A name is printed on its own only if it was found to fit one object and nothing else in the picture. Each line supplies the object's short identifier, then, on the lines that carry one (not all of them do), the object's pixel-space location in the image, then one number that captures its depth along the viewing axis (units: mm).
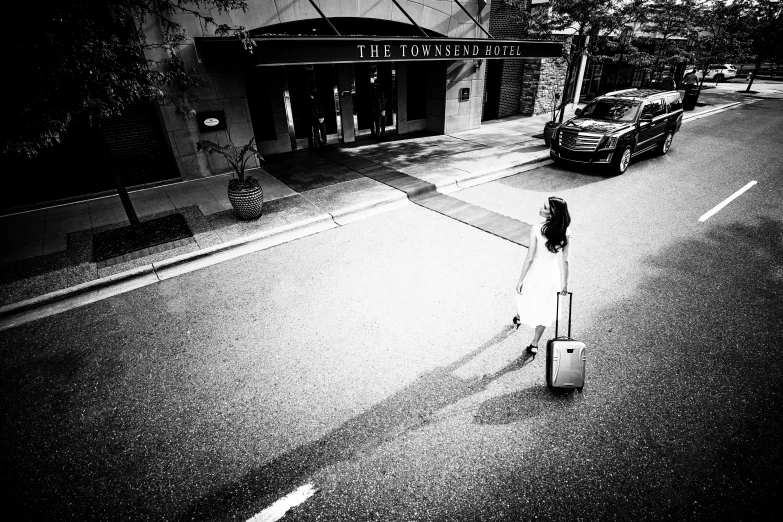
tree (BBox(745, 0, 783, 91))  22183
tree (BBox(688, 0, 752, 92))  20625
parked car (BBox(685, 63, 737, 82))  36256
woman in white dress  3639
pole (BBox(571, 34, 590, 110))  20797
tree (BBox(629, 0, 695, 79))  14586
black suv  10445
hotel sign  8527
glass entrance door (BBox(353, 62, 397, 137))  14180
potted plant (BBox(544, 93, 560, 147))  13493
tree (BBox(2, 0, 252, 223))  5078
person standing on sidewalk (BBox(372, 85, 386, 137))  14672
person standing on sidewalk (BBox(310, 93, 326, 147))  13234
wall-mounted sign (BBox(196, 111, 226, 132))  10234
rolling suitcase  3705
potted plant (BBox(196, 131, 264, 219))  7730
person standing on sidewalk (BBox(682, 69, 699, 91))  20525
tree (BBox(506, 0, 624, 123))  12891
